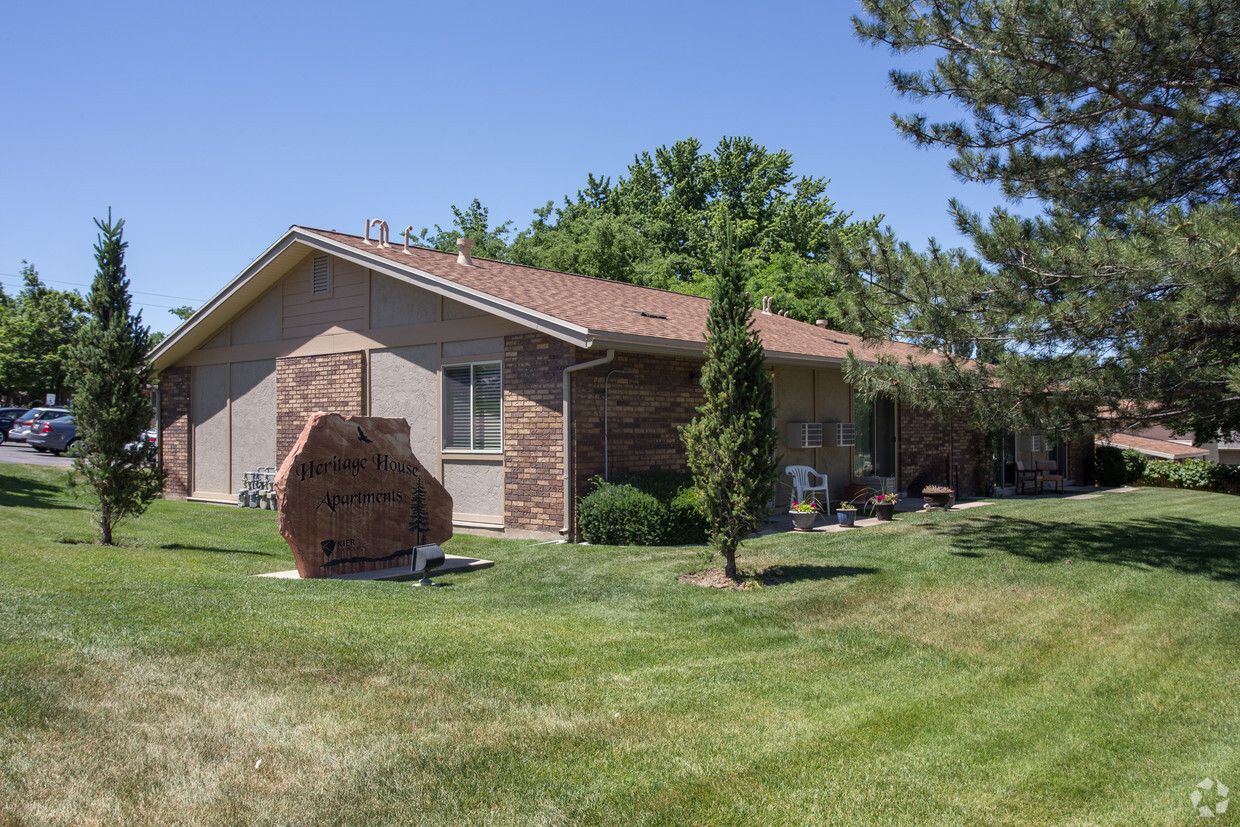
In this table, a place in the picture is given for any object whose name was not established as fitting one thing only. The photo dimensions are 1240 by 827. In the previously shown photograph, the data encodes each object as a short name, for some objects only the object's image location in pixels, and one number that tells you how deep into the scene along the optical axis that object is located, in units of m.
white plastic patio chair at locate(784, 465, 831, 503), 14.90
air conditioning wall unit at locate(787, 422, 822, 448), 15.44
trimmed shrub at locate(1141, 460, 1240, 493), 23.95
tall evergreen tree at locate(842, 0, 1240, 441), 9.21
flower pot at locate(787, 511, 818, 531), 13.08
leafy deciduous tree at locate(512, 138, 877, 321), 34.81
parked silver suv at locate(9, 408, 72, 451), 28.60
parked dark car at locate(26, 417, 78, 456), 28.05
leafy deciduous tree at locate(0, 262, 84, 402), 38.44
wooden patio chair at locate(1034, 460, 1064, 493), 21.50
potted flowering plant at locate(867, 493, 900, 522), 14.31
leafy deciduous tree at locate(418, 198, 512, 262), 39.25
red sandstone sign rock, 9.15
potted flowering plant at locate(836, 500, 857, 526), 13.45
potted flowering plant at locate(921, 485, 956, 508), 16.27
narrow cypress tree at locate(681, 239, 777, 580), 8.79
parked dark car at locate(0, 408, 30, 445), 32.44
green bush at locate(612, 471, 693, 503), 12.11
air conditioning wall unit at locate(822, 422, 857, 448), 16.25
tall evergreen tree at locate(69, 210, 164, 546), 10.48
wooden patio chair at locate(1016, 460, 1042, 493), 20.95
